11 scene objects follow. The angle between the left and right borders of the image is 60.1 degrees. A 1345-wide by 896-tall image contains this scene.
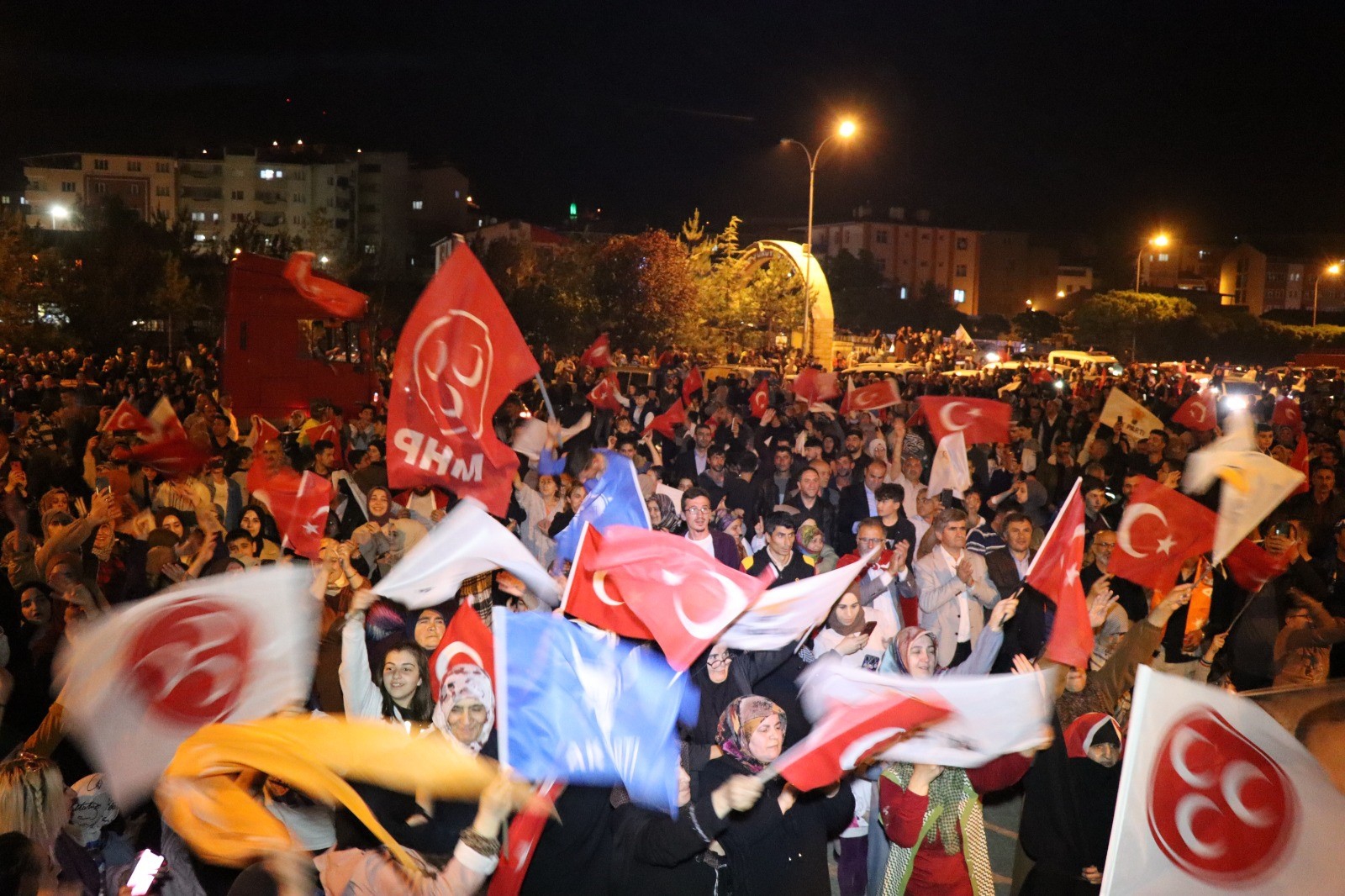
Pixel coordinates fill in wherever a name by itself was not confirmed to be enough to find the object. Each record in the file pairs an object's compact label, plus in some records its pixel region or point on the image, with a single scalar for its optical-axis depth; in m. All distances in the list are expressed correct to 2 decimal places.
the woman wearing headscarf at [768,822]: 4.04
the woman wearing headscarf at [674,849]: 3.85
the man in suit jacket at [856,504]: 10.01
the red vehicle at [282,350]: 19.59
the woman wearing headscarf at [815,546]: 7.29
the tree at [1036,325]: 77.69
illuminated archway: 40.59
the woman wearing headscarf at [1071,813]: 4.39
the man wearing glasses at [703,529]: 7.39
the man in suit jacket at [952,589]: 7.05
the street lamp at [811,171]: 27.44
